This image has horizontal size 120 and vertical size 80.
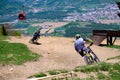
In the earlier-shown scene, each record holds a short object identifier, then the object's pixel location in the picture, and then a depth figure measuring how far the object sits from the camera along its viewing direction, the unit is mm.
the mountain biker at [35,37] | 33719
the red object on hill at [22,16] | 40428
